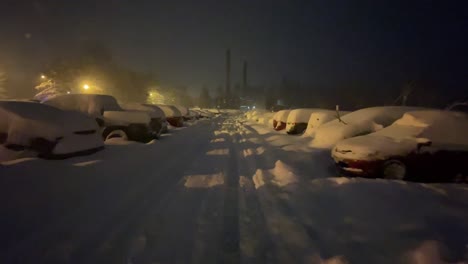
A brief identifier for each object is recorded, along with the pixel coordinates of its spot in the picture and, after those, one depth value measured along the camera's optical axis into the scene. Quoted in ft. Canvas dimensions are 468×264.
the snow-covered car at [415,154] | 21.93
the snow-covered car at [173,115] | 71.20
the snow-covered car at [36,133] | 20.22
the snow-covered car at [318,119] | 47.11
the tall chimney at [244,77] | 414.41
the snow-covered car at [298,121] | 55.62
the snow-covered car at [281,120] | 65.96
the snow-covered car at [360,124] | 33.94
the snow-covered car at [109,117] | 35.36
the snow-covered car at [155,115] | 47.12
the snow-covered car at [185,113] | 95.91
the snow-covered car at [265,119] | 91.48
